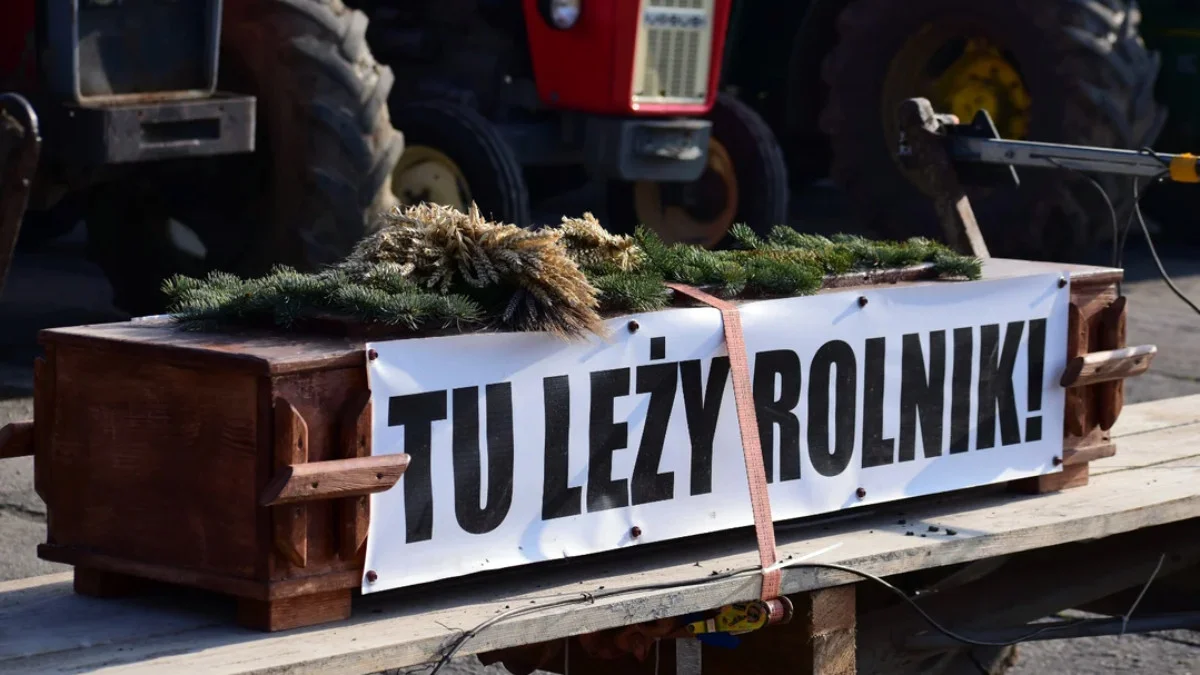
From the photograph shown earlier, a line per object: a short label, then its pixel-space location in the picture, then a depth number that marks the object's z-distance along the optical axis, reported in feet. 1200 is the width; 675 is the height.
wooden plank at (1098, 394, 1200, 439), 12.34
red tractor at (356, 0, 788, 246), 23.04
